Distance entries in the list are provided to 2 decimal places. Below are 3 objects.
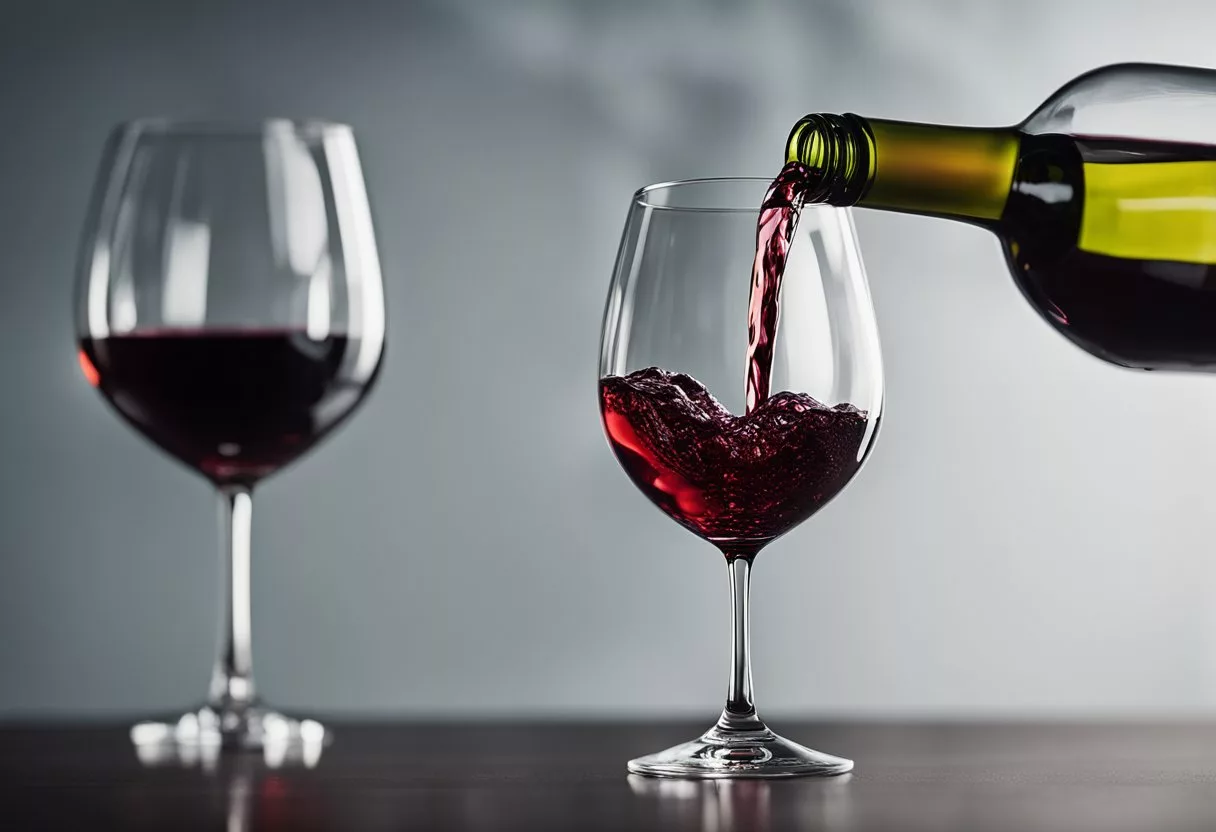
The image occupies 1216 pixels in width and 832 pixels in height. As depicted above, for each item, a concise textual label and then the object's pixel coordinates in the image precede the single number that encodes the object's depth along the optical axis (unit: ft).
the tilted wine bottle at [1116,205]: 3.61
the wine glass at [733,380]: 3.25
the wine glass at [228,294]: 3.66
